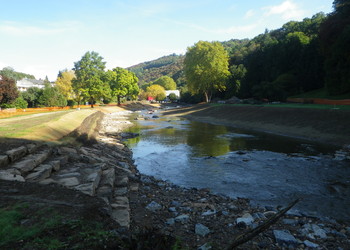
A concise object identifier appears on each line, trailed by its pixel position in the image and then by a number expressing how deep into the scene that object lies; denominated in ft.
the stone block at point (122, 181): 32.08
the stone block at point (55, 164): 31.58
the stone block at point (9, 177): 23.51
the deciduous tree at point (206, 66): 230.07
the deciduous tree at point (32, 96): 209.87
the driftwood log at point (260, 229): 11.50
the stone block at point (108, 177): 29.83
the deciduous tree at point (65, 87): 269.85
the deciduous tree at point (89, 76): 212.84
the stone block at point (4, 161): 27.76
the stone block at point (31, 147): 35.35
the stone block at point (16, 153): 29.98
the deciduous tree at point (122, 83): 282.56
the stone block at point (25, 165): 27.29
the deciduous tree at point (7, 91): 138.00
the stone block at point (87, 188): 24.52
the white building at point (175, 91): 501.72
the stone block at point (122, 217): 19.57
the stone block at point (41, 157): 31.53
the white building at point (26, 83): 377.69
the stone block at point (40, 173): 26.28
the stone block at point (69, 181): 26.67
